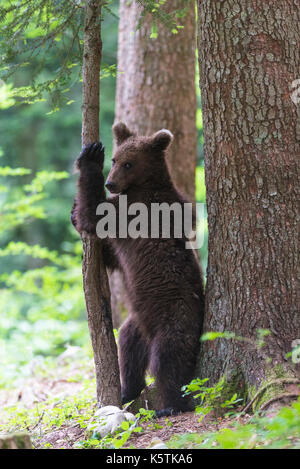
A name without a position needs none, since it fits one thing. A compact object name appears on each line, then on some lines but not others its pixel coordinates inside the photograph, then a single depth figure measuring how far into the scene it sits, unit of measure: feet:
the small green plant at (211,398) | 29.30
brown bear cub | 33.41
